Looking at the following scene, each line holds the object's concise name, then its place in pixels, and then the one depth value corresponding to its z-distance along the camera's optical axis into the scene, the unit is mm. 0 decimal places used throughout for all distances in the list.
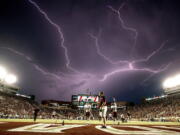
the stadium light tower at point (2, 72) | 45803
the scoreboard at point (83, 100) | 51351
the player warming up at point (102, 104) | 7494
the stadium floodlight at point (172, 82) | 50127
